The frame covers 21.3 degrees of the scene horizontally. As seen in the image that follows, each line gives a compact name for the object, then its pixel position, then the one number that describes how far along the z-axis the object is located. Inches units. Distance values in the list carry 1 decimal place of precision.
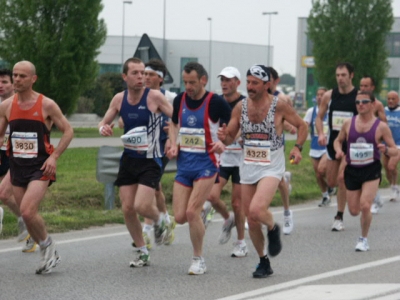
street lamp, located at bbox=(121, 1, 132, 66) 2950.1
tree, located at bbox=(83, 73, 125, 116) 2364.7
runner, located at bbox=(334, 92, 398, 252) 484.1
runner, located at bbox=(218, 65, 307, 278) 392.8
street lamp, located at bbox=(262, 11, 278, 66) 3368.6
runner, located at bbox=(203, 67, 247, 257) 455.5
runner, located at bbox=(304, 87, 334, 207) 682.8
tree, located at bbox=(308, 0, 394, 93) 1868.8
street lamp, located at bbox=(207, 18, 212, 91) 3217.5
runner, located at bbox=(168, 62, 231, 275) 406.6
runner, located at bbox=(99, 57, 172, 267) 420.2
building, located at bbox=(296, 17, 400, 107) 3444.9
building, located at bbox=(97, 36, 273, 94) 3339.1
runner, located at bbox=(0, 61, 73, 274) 395.2
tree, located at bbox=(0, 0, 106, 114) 1494.8
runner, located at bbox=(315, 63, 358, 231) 552.4
